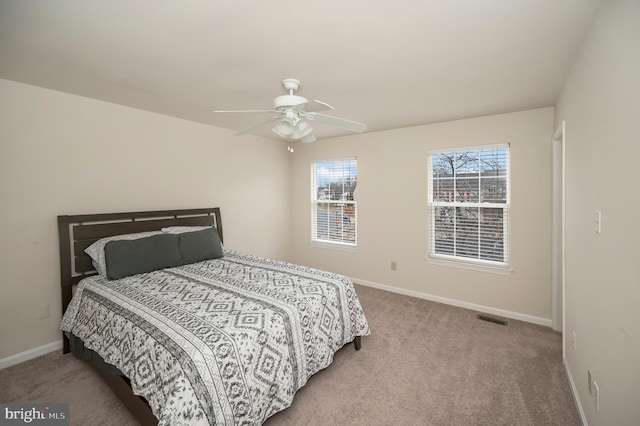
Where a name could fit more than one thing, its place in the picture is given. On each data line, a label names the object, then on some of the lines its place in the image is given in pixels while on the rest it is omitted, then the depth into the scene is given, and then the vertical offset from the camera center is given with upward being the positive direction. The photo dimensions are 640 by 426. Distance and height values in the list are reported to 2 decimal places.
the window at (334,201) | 4.60 +0.09
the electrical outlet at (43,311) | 2.58 -0.93
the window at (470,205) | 3.34 +0.00
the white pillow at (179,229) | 3.23 -0.24
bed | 1.48 -0.73
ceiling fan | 1.92 +0.67
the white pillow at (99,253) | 2.62 -0.41
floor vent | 3.13 -1.31
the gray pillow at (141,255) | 2.55 -0.44
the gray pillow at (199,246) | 3.05 -0.42
